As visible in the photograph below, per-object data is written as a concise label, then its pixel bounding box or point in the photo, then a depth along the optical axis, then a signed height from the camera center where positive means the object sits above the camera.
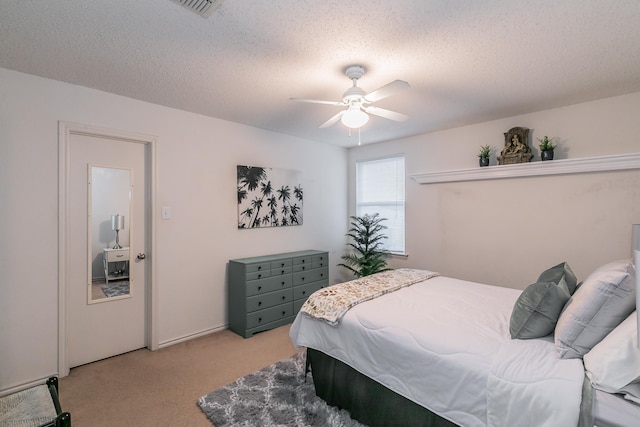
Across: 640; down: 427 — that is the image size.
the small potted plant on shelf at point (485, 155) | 3.38 +0.67
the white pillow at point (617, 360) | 1.12 -0.58
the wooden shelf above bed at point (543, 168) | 2.63 +0.46
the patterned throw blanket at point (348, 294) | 2.04 -0.60
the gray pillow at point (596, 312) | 1.31 -0.45
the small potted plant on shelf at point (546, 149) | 2.97 +0.65
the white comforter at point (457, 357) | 1.23 -0.72
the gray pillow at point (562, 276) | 1.81 -0.40
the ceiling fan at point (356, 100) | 2.07 +0.82
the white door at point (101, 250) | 2.60 -0.33
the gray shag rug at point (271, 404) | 1.92 -1.33
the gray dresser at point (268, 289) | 3.28 -0.88
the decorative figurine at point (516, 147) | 3.12 +0.71
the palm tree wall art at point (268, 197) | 3.63 +0.23
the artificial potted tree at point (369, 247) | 4.17 -0.48
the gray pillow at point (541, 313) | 1.56 -0.53
